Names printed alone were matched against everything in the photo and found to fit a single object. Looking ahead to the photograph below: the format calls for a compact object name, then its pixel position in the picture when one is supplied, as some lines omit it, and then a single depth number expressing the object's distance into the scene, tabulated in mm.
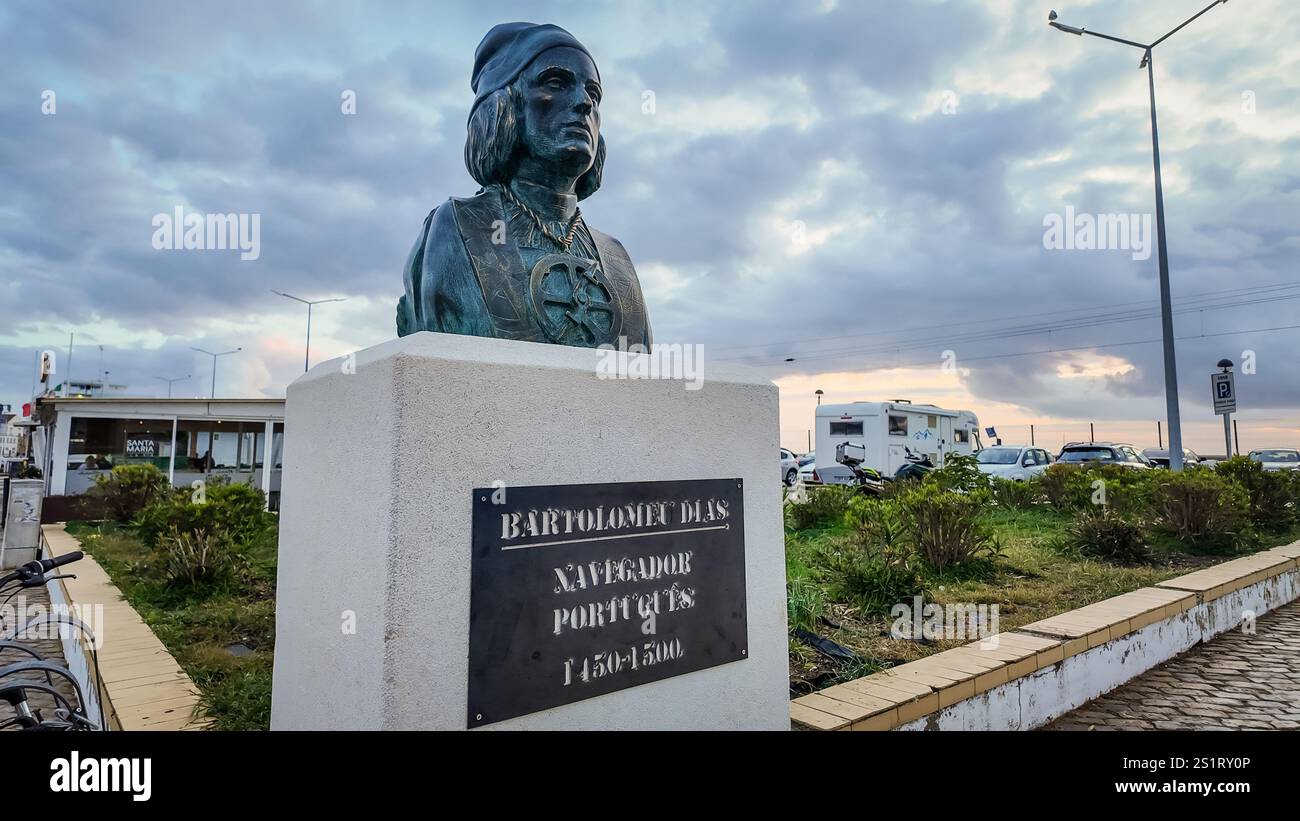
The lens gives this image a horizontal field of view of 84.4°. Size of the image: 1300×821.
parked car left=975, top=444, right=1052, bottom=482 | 17094
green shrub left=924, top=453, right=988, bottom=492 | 9388
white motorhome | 20112
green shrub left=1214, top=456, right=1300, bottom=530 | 8721
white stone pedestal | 1940
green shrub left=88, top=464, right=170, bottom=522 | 11156
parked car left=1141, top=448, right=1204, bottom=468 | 25339
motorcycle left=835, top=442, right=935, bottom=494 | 12327
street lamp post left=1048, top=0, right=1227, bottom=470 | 11836
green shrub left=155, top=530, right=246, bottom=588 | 5992
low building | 14250
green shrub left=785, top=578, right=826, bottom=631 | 4355
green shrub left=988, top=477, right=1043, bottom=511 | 10859
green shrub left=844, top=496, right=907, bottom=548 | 6004
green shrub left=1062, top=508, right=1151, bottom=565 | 6723
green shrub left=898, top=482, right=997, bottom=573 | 6176
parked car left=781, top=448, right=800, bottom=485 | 22438
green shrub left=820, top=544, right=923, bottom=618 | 5066
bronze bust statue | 2615
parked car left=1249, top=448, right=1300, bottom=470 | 22103
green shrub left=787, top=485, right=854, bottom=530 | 9766
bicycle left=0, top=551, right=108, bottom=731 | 2221
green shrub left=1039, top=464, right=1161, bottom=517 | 8391
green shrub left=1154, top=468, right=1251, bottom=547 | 7188
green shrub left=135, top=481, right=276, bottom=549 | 6844
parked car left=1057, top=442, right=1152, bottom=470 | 16531
